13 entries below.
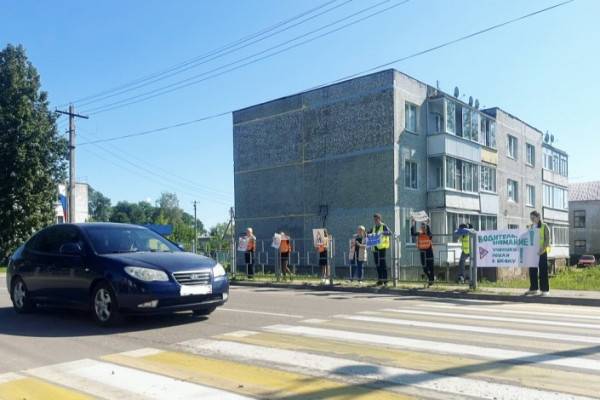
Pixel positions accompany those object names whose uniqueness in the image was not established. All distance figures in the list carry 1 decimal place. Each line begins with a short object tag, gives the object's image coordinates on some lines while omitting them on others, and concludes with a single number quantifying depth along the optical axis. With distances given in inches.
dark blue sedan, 306.2
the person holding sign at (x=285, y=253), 722.0
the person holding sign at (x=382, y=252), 599.8
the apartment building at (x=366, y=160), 1104.2
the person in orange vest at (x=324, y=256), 674.8
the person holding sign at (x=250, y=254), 749.3
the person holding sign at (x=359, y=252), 634.8
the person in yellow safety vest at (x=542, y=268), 505.0
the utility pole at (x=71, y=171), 1156.5
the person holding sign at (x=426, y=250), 590.2
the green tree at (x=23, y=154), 1433.3
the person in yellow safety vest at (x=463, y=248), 620.4
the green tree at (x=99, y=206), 5406.5
